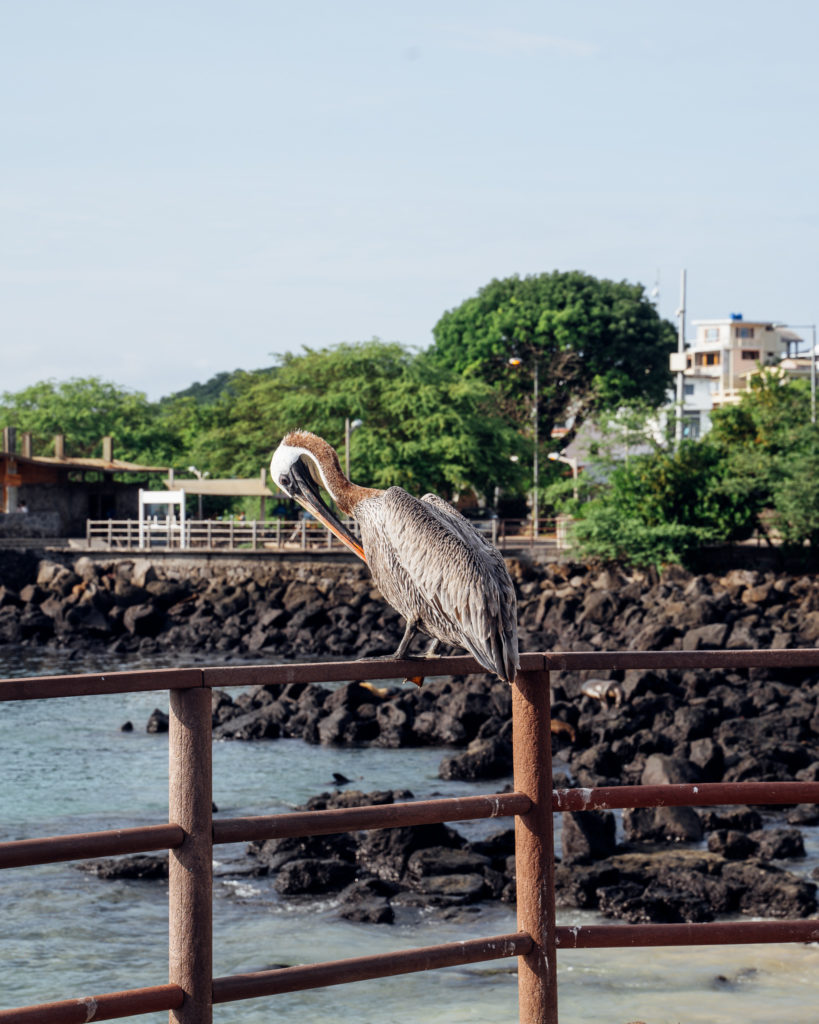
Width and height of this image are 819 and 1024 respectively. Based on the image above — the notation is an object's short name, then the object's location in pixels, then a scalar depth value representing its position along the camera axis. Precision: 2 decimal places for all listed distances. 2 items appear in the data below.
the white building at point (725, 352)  83.38
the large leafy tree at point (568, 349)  59.94
